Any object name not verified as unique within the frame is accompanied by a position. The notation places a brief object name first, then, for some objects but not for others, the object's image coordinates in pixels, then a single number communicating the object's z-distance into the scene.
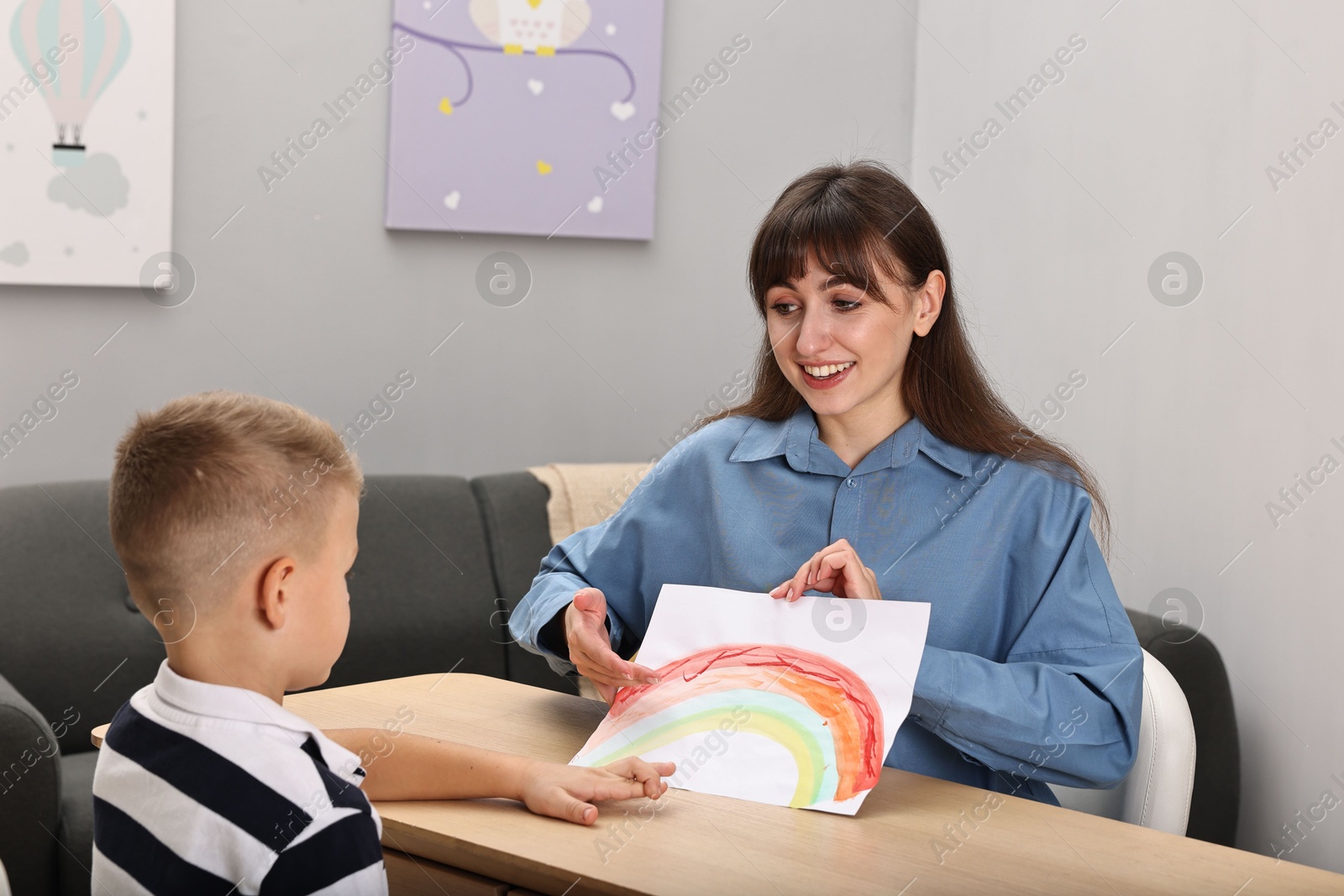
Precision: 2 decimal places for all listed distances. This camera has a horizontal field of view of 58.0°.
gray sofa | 1.85
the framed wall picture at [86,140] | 2.46
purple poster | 2.86
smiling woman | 1.26
